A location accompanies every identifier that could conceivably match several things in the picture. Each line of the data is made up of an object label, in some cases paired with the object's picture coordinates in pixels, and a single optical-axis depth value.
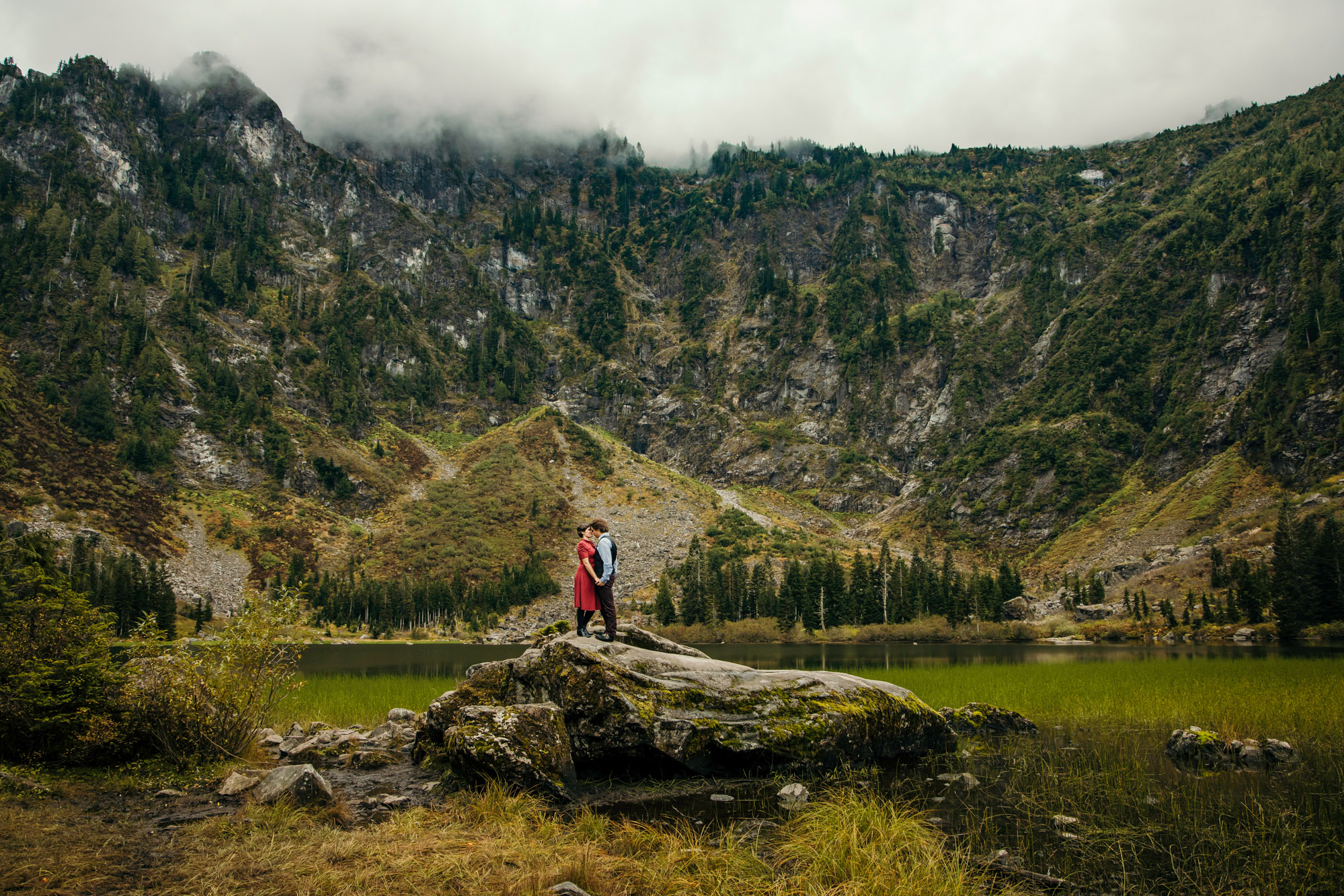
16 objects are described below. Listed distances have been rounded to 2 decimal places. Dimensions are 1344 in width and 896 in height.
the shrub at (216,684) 14.99
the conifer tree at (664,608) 123.00
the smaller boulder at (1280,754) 15.23
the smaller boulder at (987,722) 20.56
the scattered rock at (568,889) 7.80
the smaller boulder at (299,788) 11.77
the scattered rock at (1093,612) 109.88
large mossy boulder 14.36
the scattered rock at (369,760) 16.98
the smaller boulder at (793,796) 12.81
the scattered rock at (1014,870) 9.00
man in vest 16.95
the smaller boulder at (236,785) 12.95
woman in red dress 16.97
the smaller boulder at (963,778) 14.12
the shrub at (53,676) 13.23
